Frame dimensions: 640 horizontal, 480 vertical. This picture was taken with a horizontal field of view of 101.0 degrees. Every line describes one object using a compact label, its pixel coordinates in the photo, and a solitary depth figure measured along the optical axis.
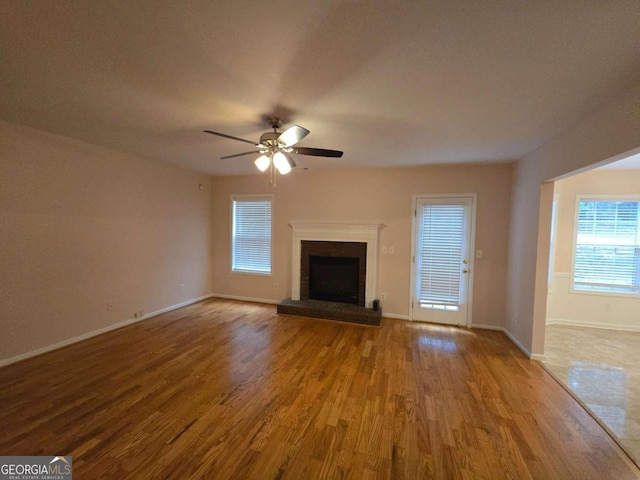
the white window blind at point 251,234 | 5.24
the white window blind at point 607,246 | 4.02
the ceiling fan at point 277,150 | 2.39
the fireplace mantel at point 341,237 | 4.52
